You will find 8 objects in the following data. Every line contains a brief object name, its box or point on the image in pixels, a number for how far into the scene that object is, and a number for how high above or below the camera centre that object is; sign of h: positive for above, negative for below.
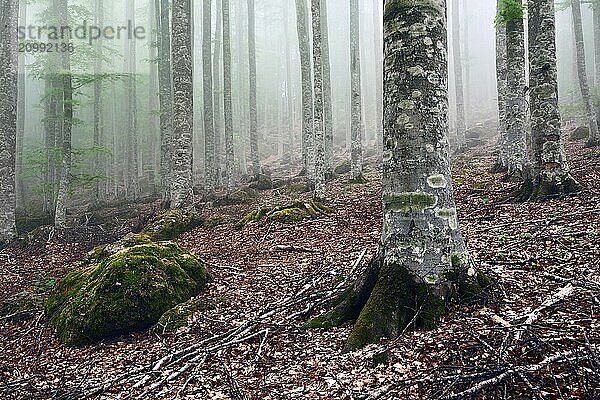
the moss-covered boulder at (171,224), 10.68 -0.15
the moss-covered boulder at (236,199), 15.23 +0.63
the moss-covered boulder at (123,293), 5.41 -0.97
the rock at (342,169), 21.12 +2.15
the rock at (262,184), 18.14 +1.30
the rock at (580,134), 17.97 +2.95
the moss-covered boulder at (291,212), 10.45 +0.05
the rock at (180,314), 5.30 -1.20
